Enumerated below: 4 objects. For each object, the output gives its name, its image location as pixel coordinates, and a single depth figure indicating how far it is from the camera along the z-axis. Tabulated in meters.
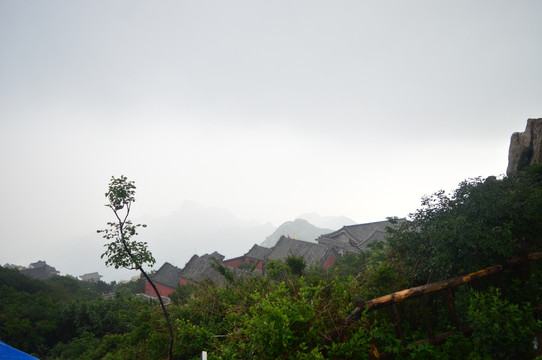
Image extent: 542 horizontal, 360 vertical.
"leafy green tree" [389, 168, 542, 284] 5.72
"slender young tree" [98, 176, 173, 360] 6.02
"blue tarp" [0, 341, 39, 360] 4.81
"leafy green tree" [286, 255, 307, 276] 11.99
